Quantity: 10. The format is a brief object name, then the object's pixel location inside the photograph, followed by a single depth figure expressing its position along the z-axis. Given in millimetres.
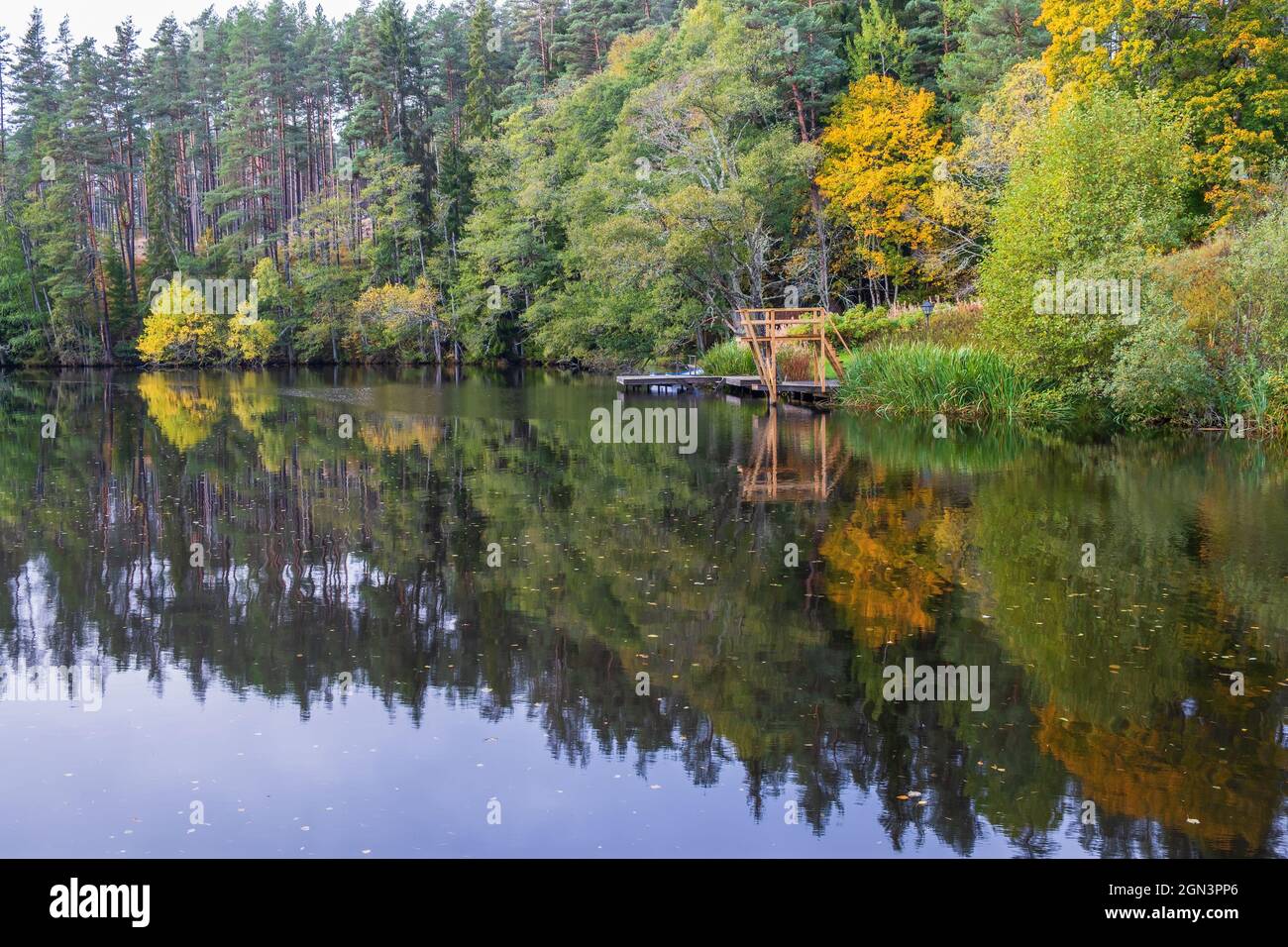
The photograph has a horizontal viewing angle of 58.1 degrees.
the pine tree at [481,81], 57844
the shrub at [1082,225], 22359
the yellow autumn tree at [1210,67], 29719
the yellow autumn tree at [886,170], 39406
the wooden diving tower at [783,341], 29656
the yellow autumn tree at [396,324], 56250
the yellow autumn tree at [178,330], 57156
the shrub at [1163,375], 20859
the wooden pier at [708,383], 31812
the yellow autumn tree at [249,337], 57469
